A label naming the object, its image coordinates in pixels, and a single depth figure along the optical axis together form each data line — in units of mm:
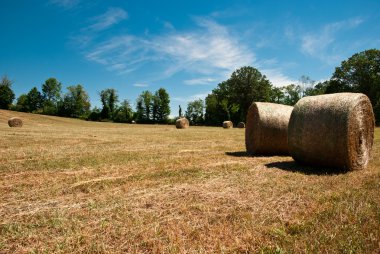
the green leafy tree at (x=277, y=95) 92712
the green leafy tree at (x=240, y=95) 82938
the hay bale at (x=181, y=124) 42594
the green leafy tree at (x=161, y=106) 98125
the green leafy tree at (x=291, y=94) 92088
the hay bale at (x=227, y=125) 48850
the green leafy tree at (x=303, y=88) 84631
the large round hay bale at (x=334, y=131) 7516
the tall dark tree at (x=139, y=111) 95450
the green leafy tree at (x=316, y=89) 85356
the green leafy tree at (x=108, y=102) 92419
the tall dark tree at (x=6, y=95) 87125
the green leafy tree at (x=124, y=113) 91688
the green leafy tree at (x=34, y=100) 97531
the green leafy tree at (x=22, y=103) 92750
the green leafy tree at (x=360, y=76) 56531
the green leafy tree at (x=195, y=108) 107688
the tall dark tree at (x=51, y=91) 102188
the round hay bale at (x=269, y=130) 11242
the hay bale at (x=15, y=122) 34344
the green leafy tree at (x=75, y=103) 95125
